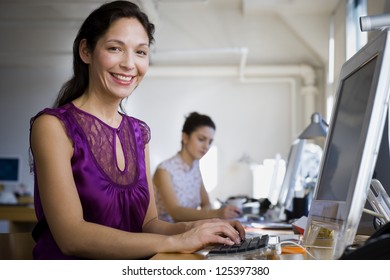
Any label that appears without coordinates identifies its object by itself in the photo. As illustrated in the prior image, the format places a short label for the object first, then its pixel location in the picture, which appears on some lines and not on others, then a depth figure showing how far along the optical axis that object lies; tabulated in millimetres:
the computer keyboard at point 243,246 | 1146
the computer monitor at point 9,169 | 8453
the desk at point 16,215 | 5391
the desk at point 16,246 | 1663
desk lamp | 2762
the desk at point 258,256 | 1128
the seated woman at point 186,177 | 3621
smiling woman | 1230
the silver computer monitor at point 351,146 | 927
